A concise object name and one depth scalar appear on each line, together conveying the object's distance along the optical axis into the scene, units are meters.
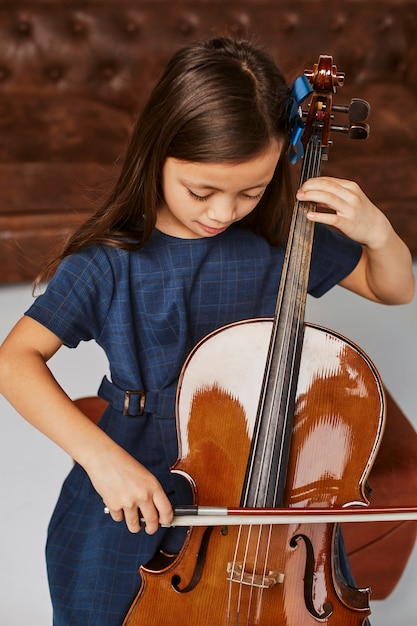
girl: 0.97
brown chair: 1.31
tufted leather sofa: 2.28
